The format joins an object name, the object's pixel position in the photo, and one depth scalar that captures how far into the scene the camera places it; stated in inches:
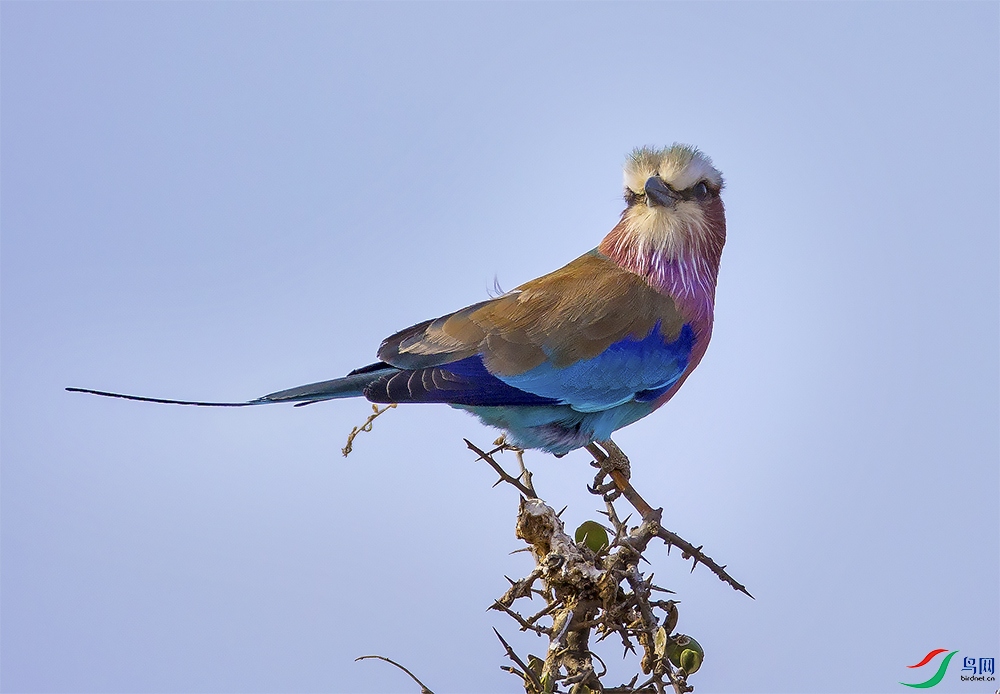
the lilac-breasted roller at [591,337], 238.2
